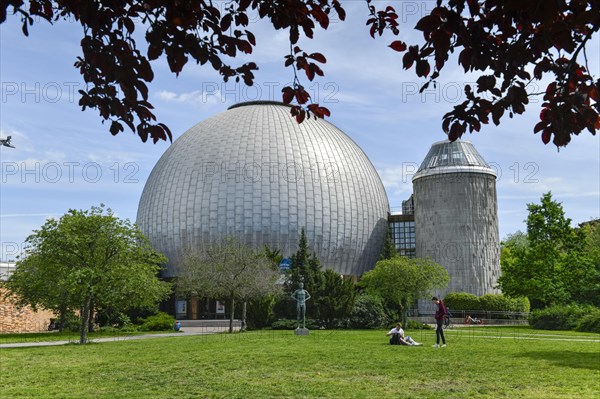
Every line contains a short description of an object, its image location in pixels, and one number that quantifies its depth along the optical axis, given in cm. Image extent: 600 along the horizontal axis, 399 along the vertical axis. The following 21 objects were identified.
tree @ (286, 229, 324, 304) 3934
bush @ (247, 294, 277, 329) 3712
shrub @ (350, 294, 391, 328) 3666
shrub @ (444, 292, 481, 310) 4831
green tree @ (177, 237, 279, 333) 3309
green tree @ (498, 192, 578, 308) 3753
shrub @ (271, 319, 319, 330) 3625
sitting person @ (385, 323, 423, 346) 1897
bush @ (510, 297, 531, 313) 4794
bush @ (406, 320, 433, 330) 3528
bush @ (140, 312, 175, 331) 3862
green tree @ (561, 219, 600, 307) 3631
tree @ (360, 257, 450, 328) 3597
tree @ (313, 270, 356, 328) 3684
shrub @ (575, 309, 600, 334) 2917
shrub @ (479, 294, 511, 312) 4803
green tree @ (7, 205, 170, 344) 2439
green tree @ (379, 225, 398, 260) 5168
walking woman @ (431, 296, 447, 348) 1836
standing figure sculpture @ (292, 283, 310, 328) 2789
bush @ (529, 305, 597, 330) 3206
